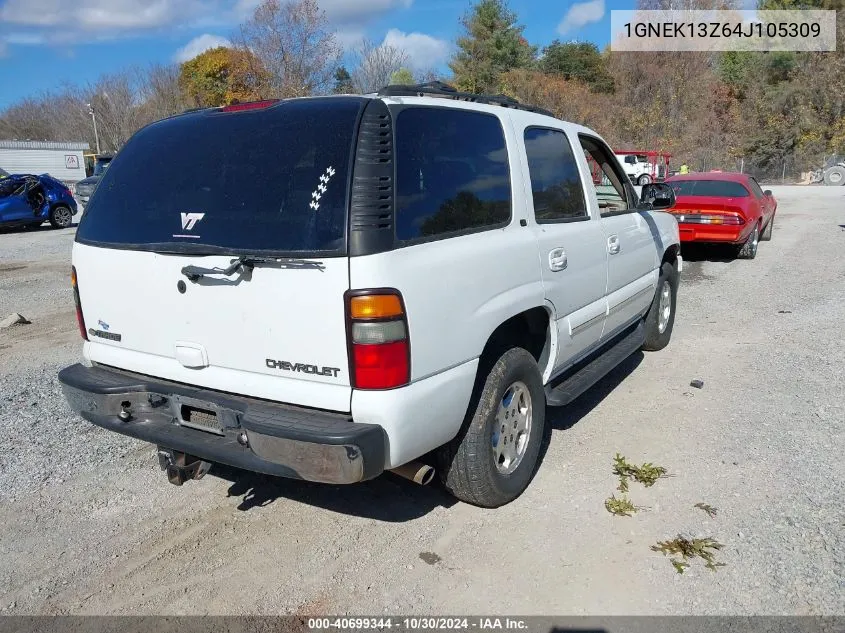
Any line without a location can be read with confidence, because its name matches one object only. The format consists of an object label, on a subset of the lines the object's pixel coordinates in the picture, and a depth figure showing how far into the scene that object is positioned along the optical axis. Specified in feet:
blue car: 61.21
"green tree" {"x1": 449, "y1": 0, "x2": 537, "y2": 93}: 143.13
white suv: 8.99
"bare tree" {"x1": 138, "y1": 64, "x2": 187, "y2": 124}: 171.63
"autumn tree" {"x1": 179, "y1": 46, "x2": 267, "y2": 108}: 96.43
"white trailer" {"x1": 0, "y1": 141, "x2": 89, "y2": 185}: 146.61
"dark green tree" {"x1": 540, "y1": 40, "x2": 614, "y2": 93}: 170.09
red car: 38.73
